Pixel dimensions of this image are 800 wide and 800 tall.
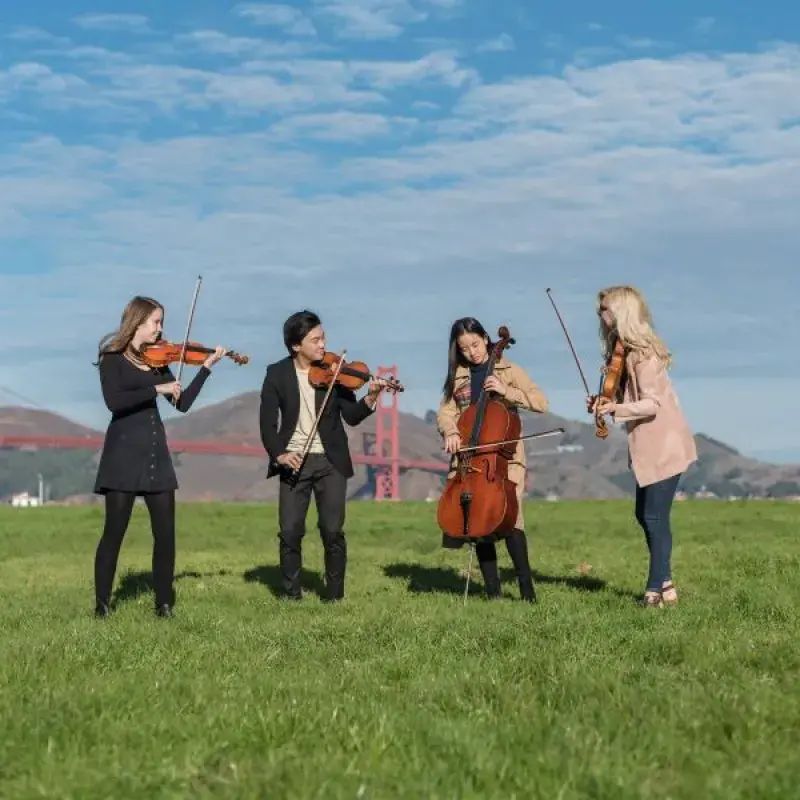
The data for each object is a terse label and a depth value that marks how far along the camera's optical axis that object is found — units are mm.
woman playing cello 9578
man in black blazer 10008
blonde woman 8914
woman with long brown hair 8883
